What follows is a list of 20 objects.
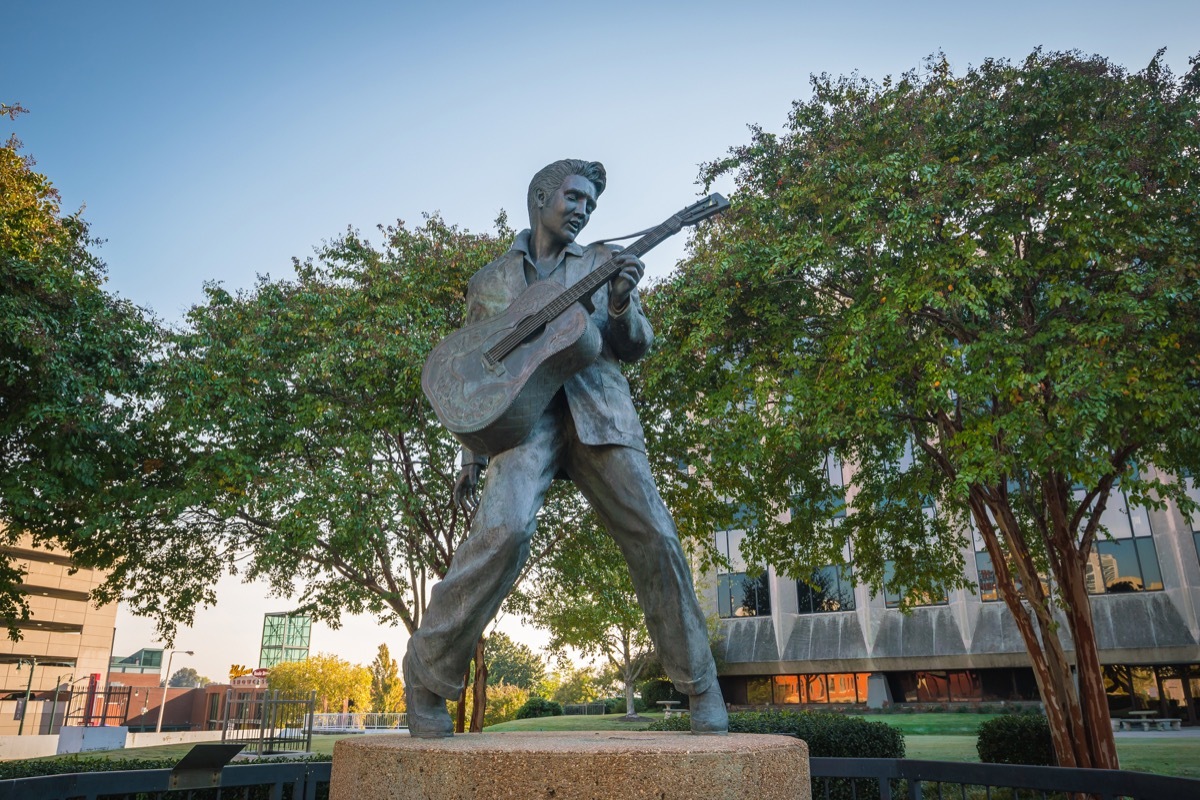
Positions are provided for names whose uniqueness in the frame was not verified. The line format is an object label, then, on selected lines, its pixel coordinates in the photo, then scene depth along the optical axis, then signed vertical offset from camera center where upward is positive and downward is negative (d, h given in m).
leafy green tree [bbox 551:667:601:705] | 52.50 -1.53
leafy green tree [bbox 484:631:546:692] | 70.50 -0.28
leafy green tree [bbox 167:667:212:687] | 110.01 -1.20
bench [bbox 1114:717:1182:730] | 26.45 -2.23
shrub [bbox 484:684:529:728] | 42.30 -2.19
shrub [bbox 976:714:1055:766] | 13.31 -1.32
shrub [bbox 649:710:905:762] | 11.59 -1.00
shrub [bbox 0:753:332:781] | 9.75 -1.14
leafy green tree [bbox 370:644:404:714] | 57.31 -1.22
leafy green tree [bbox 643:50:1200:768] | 9.54 +4.25
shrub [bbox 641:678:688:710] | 36.75 -1.33
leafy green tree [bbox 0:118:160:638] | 12.09 +4.07
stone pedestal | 2.46 -0.31
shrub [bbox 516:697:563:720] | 34.88 -1.85
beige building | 40.66 +1.80
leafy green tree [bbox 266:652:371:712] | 59.78 -1.00
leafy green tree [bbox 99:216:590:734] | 12.70 +3.72
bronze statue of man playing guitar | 3.43 +0.83
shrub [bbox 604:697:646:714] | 42.06 -2.12
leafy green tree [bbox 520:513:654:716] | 15.32 +1.37
